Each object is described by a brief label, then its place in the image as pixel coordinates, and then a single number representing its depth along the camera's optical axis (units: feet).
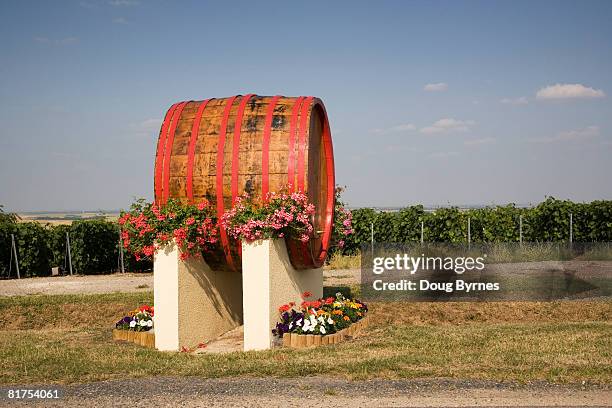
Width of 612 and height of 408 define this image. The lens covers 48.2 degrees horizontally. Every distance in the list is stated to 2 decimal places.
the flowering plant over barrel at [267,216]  30.42
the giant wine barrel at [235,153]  31.37
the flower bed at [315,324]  31.24
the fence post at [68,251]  71.67
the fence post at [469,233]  73.59
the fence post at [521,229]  74.74
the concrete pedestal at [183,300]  31.96
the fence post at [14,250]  70.09
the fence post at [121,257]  71.56
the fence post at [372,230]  75.34
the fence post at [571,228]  73.20
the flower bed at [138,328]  33.68
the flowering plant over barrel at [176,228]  31.27
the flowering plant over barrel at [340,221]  38.47
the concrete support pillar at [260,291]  31.17
